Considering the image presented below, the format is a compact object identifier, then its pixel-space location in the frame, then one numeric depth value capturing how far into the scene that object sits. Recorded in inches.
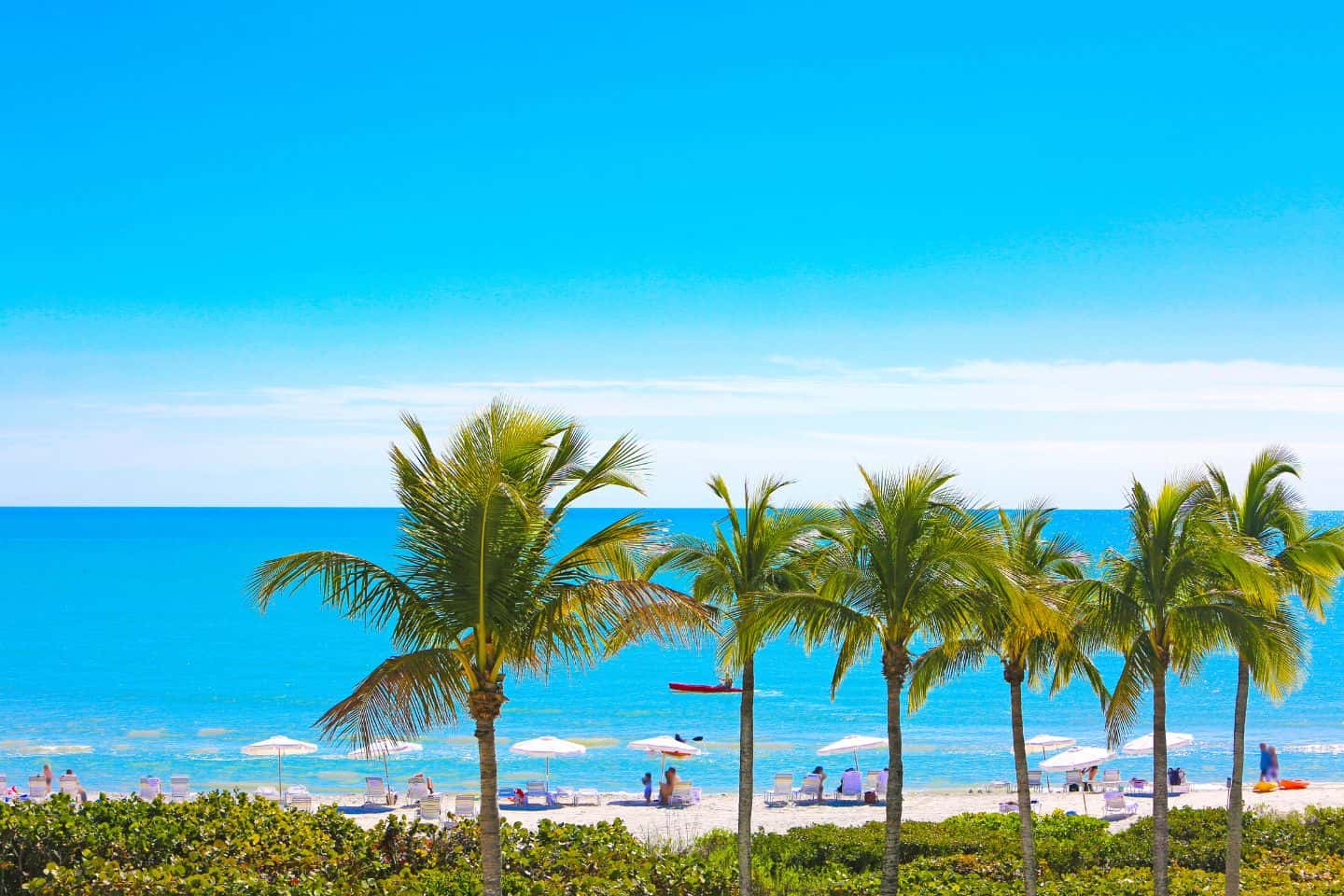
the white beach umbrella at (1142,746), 1397.6
